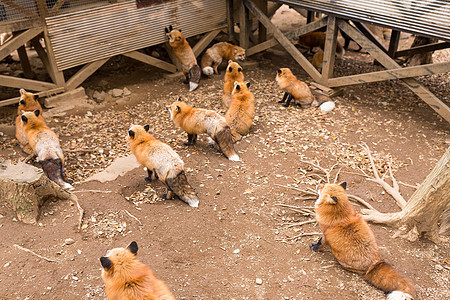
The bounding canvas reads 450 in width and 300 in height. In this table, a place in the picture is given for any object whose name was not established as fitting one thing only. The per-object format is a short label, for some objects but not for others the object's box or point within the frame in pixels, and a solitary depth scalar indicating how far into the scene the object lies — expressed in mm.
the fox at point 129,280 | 2992
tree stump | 4430
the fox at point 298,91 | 8023
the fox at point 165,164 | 5156
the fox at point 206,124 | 6340
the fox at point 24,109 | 6539
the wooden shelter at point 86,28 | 7277
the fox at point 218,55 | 9898
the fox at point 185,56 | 9172
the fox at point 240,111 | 7008
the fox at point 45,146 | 5691
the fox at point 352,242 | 3680
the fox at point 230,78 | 7938
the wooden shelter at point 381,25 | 6559
